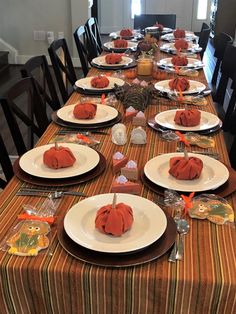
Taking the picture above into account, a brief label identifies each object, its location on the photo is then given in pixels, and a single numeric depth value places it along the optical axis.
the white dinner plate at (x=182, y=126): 1.69
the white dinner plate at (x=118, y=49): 3.19
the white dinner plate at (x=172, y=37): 3.55
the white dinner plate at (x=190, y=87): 2.13
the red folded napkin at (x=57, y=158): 1.33
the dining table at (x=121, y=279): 0.92
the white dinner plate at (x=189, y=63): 2.64
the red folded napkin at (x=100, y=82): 2.17
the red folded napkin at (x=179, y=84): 2.13
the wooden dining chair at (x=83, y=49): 3.15
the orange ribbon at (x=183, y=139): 1.58
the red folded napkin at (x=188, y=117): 1.69
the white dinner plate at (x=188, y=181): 1.24
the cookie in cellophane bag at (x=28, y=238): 1.00
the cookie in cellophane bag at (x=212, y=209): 1.12
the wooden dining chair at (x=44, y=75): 2.15
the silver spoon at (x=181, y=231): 0.99
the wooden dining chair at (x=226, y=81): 2.59
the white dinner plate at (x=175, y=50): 3.14
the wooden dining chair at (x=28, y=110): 1.75
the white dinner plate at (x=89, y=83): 2.19
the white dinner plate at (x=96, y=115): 1.75
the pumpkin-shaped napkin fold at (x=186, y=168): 1.25
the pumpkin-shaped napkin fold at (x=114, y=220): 1.00
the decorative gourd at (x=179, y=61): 2.63
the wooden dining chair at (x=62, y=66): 2.62
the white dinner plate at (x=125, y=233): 0.98
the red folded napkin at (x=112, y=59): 2.68
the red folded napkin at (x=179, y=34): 3.57
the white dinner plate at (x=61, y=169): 1.31
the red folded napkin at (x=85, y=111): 1.74
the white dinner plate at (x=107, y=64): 2.67
